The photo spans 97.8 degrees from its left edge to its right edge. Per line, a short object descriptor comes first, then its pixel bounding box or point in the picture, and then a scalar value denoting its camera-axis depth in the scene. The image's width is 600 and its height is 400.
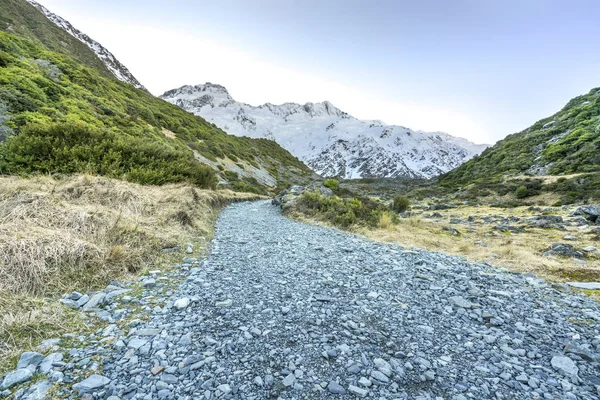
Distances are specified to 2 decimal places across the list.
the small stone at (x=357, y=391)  2.73
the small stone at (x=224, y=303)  4.34
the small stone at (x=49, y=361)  2.66
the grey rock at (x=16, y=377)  2.42
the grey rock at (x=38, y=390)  2.34
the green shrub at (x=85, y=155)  9.82
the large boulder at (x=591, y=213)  15.43
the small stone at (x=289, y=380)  2.80
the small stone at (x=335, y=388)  2.75
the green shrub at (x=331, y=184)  29.89
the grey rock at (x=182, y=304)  4.18
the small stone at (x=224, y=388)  2.65
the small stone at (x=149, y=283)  4.81
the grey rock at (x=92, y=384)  2.50
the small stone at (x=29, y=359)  2.64
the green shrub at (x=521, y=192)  30.34
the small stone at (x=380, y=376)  2.93
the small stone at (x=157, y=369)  2.79
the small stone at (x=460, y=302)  4.68
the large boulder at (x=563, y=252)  8.42
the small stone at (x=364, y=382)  2.86
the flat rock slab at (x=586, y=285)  5.38
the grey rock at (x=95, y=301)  3.87
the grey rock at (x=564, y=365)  3.07
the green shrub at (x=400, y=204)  26.41
